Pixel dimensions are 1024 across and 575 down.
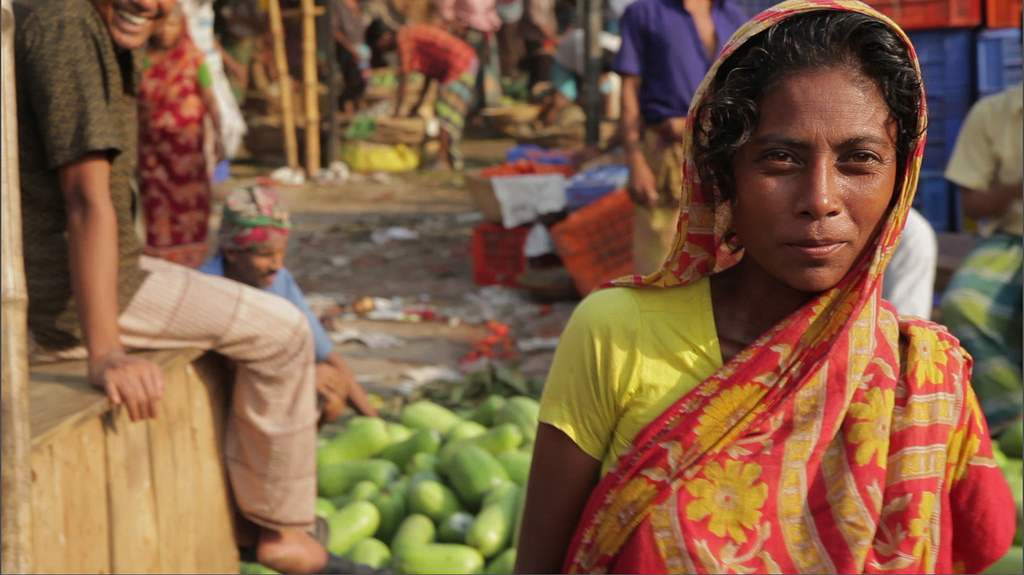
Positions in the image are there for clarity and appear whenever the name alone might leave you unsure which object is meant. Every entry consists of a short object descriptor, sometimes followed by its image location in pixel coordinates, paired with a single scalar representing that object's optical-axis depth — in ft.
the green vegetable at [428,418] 13.60
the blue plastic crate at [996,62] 20.54
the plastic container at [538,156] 27.36
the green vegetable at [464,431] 12.76
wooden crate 7.70
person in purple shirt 15.87
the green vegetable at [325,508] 11.30
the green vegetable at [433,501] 11.09
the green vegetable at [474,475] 11.19
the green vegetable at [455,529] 10.80
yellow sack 39.19
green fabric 13.23
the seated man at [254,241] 11.29
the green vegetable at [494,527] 10.26
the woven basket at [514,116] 46.03
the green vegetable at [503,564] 9.91
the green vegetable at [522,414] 12.69
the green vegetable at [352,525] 10.80
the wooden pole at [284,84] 35.29
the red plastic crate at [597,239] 21.65
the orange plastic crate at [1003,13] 20.72
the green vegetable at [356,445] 12.66
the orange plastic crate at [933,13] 20.65
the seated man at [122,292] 8.26
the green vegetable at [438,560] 9.92
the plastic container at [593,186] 22.89
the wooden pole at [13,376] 5.40
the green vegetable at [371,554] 10.46
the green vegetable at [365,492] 11.48
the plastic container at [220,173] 28.32
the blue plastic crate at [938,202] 21.50
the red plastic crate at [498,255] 24.16
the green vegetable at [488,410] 13.80
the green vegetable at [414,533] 10.37
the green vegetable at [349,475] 11.96
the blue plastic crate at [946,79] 21.12
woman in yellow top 4.66
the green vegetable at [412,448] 12.55
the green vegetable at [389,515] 11.22
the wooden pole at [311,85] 35.96
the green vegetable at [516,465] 11.51
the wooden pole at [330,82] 37.47
